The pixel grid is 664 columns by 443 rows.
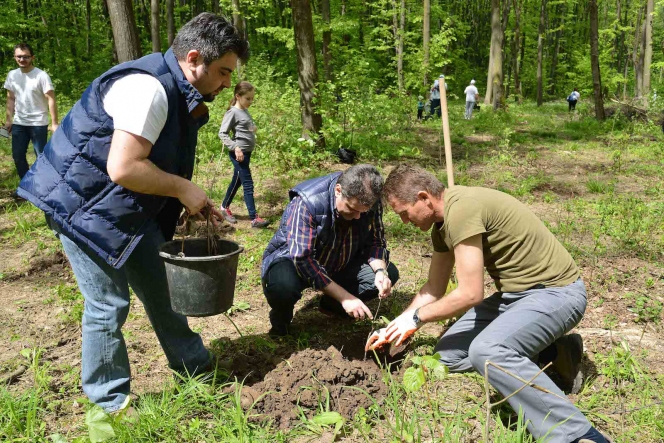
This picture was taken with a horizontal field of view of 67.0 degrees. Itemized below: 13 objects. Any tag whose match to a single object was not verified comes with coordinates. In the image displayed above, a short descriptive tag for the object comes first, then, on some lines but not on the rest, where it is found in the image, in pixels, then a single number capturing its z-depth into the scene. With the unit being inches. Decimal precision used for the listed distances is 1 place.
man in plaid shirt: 121.7
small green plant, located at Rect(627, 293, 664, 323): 140.5
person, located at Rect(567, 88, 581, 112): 837.7
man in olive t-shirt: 92.7
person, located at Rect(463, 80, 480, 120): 645.3
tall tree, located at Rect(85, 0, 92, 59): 879.6
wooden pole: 146.0
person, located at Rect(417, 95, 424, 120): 643.6
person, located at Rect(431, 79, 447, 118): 661.9
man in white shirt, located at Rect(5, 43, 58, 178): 238.8
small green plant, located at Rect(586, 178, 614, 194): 281.0
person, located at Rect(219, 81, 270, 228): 228.8
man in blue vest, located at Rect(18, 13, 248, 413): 79.1
